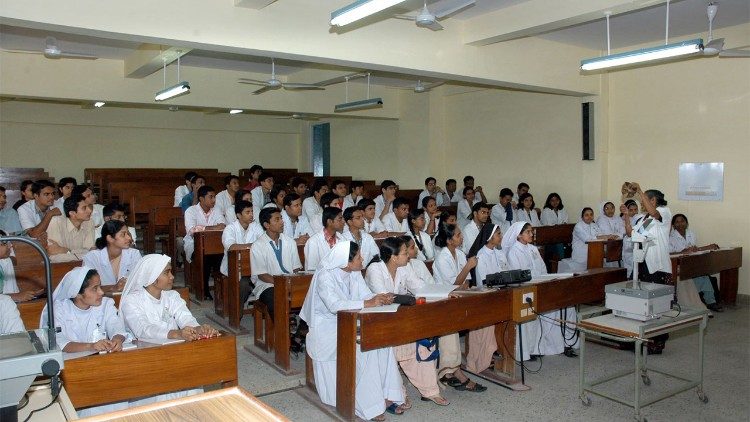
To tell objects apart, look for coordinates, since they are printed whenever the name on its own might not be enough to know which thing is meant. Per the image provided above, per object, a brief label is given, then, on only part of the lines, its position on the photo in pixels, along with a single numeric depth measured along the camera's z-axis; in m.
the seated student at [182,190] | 8.87
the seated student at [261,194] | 9.25
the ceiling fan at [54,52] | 6.93
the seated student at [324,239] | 5.48
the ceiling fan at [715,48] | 5.84
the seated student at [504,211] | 9.26
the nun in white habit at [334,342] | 4.02
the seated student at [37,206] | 6.45
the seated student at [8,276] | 4.08
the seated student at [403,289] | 4.30
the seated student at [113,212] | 5.40
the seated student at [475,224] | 6.40
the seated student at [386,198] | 8.70
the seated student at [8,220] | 6.56
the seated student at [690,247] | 7.30
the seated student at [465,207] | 9.96
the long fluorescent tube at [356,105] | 9.16
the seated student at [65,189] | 7.77
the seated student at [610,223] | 8.14
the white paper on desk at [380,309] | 3.78
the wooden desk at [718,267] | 6.46
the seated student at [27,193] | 7.26
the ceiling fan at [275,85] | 8.56
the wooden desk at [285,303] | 4.76
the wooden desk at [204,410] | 1.37
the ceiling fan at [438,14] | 4.91
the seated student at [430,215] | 7.62
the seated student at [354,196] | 9.57
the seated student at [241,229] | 6.23
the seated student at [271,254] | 5.53
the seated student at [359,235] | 5.75
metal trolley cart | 3.85
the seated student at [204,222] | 6.79
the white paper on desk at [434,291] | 4.19
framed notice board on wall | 7.97
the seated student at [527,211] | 9.34
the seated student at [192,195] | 8.34
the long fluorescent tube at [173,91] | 7.91
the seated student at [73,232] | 5.66
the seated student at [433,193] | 10.23
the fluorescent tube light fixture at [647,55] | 5.55
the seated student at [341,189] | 8.98
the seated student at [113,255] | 4.62
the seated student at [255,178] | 10.18
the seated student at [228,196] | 8.35
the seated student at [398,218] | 7.25
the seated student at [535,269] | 5.36
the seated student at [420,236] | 6.23
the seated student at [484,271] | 4.85
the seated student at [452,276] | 4.63
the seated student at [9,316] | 3.38
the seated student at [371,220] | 7.06
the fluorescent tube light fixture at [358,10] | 4.13
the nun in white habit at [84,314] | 3.42
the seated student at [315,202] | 8.70
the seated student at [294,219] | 6.81
